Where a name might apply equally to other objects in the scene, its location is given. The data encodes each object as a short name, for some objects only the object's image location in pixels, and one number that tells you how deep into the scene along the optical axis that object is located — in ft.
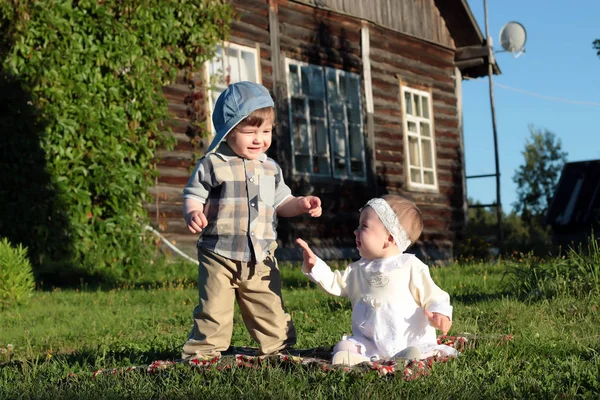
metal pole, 58.90
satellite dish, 62.95
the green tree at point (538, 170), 181.47
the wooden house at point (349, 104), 40.68
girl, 14.34
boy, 14.90
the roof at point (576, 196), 73.71
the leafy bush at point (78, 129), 32.27
